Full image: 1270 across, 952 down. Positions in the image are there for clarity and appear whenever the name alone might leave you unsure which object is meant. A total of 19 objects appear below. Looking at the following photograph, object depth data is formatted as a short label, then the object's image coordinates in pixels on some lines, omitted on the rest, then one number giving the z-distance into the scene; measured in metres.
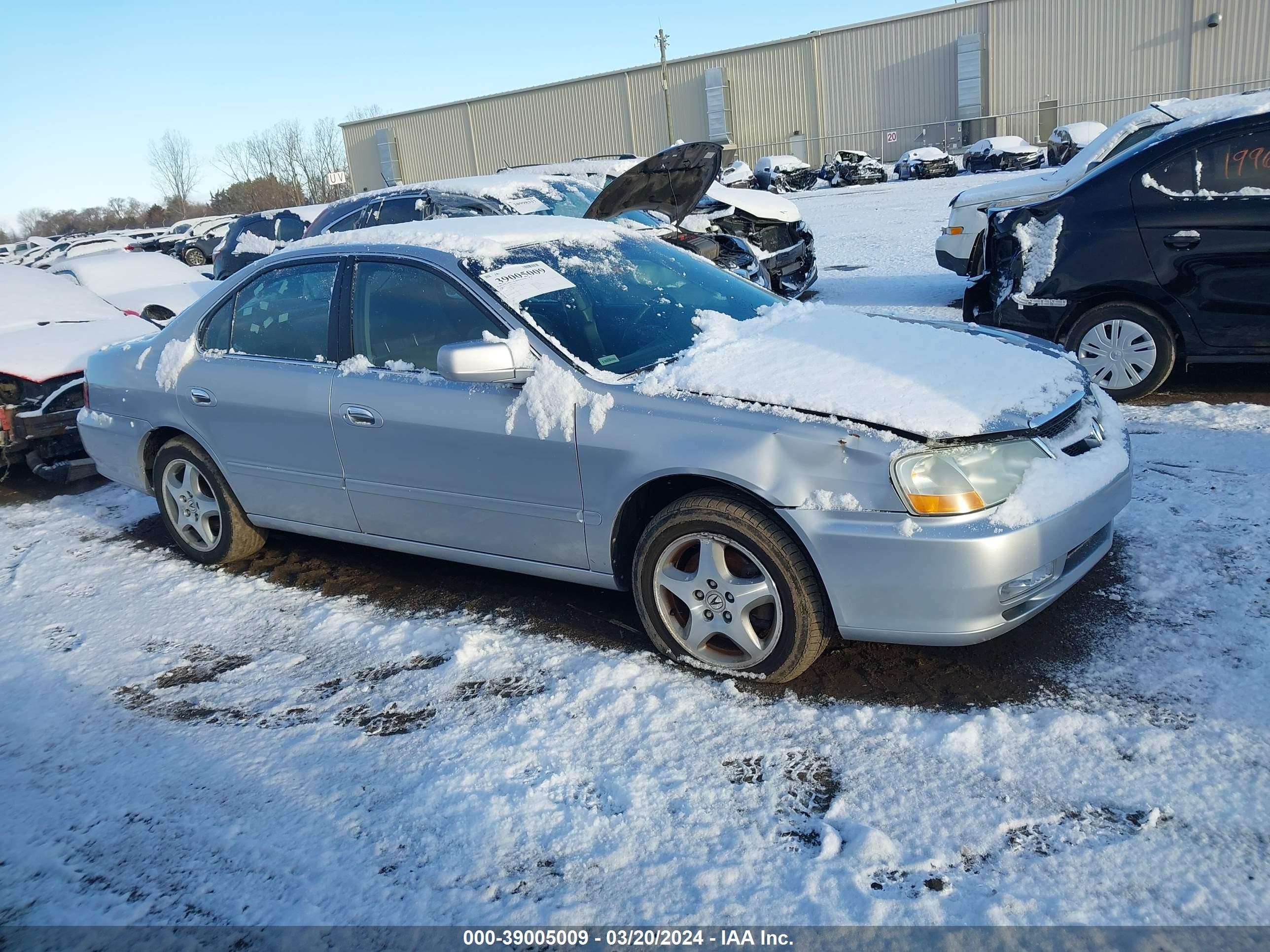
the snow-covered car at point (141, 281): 9.36
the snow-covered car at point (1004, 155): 29.91
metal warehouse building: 38.03
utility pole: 46.22
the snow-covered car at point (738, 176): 29.59
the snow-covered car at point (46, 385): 6.66
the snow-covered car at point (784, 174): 33.41
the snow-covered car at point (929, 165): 30.95
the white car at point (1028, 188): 8.77
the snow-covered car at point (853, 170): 32.50
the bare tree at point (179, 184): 81.00
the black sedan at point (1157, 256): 5.73
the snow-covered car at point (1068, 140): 28.34
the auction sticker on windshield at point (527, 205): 9.27
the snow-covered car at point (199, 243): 30.27
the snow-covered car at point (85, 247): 22.22
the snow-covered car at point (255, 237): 13.16
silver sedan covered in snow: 3.14
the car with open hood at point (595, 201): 8.62
